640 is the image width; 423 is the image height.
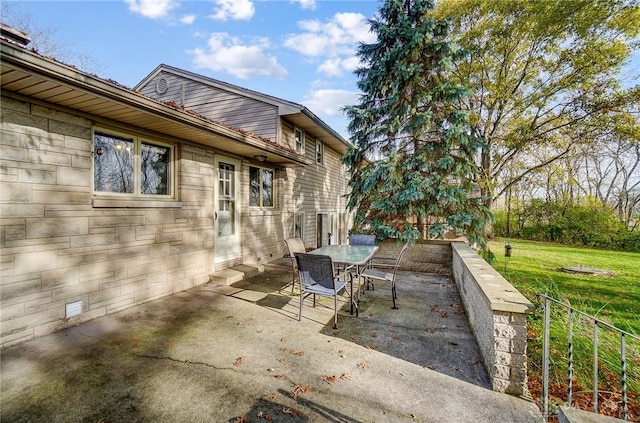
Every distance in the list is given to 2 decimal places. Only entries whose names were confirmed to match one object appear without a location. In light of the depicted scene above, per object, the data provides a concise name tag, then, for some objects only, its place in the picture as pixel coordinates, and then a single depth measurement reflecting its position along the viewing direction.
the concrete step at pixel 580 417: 1.58
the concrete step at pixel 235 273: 5.88
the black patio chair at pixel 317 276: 3.78
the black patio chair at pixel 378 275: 4.72
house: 3.18
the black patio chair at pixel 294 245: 5.39
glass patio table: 4.51
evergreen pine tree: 7.39
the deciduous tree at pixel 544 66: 9.75
